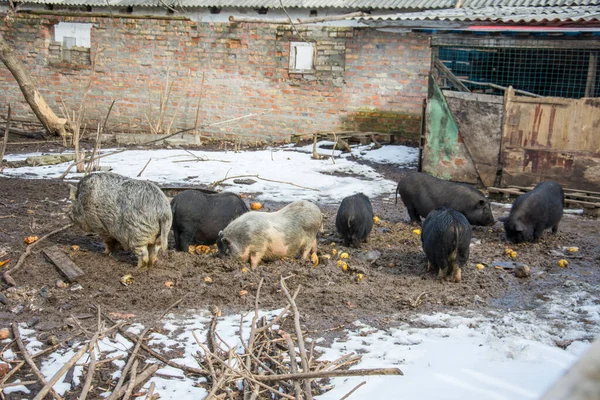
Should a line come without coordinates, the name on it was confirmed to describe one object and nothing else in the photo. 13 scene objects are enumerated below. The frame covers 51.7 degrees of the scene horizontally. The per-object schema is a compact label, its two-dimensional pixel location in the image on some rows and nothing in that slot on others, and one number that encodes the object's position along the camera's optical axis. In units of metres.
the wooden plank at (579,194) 9.96
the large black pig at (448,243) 6.25
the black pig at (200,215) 7.16
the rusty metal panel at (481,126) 11.08
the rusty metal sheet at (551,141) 10.33
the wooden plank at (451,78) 11.70
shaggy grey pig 6.29
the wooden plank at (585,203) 9.69
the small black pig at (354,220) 7.38
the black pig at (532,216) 7.95
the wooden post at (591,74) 11.96
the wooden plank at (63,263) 6.04
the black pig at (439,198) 8.38
